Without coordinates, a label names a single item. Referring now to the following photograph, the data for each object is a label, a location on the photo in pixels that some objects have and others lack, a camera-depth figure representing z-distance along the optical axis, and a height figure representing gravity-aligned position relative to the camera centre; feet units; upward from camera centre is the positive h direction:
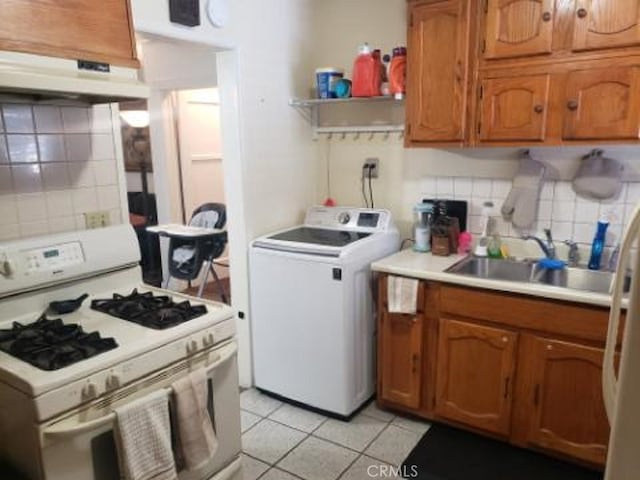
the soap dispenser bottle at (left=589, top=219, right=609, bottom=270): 7.41 -1.53
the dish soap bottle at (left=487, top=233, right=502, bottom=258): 8.29 -1.72
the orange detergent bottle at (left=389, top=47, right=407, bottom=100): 8.26 +1.27
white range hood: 4.35 +0.69
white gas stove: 4.20 -1.91
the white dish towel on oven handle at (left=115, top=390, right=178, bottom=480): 4.43 -2.68
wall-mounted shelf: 9.32 +0.67
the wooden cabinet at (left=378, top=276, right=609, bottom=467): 6.54 -3.23
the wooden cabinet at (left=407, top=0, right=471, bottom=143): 7.43 +1.19
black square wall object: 7.06 +2.02
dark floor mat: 6.97 -4.65
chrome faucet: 7.93 -1.62
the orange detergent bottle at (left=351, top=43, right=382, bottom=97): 8.59 +1.31
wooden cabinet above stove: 4.65 +1.26
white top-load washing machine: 8.01 -2.78
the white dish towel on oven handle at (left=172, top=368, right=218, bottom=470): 4.95 -2.77
